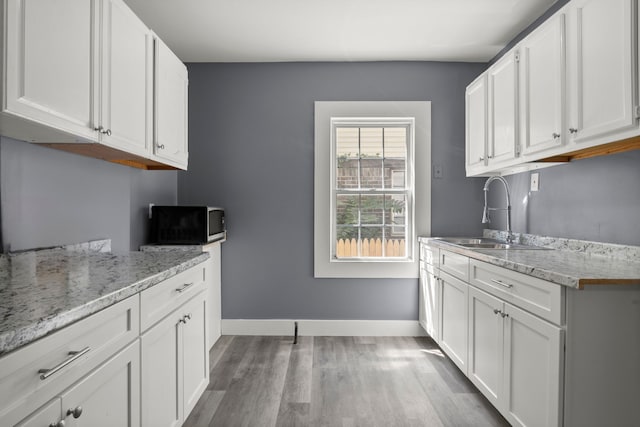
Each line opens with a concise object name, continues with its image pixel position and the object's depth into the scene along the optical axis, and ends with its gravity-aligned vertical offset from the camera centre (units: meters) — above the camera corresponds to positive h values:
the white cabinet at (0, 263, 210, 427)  0.79 -0.46
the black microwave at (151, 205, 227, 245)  2.78 -0.10
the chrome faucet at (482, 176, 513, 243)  2.77 -0.09
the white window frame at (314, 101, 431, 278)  3.41 +0.29
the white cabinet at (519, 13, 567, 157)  1.90 +0.71
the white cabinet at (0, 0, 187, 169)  1.23 +0.56
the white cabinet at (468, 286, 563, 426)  1.50 -0.71
